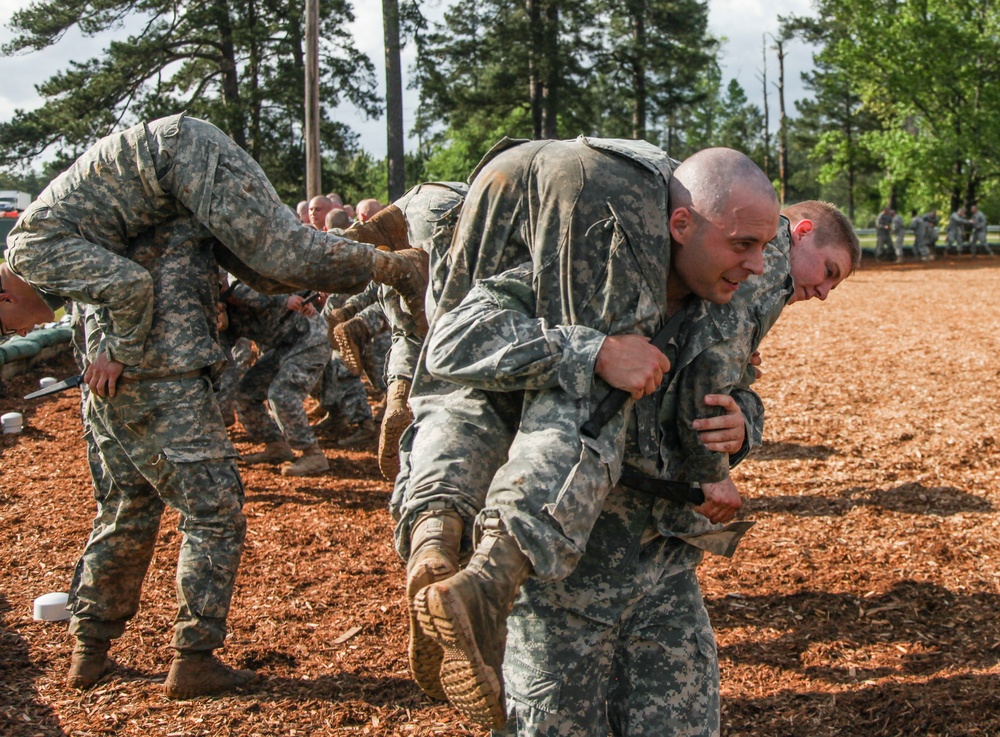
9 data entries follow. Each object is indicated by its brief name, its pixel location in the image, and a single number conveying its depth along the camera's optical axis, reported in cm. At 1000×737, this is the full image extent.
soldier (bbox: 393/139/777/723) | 258
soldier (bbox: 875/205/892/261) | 3188
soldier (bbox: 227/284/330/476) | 826
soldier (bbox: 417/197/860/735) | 283
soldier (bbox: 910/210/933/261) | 3114
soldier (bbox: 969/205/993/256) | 3262
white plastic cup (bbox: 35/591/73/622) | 515
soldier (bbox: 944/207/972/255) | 3284
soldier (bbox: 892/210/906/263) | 3212
